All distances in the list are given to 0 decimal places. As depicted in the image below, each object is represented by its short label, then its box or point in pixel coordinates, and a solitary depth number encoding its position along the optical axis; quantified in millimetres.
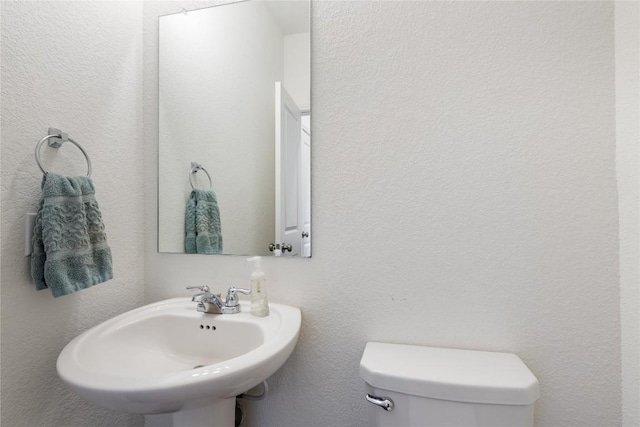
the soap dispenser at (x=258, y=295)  1000
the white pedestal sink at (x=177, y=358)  641
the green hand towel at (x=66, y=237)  814
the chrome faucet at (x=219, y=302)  1022
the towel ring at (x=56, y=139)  847
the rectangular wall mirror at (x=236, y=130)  1087
